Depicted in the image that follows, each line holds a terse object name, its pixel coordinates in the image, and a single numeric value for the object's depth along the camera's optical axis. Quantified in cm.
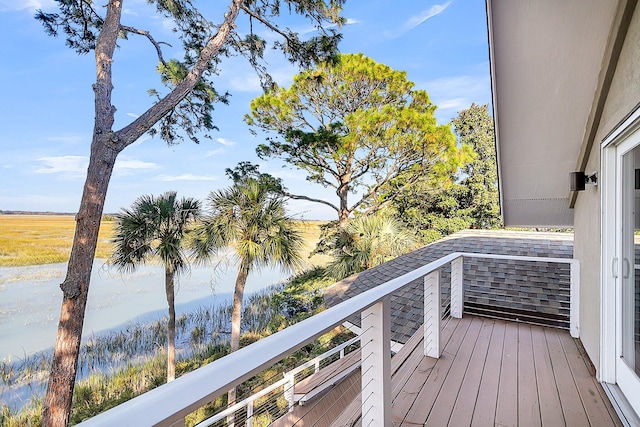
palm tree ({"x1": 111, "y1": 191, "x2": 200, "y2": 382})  892
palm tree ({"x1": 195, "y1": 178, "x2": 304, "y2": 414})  913
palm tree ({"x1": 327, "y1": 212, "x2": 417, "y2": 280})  1217
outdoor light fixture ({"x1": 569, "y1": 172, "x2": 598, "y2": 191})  310
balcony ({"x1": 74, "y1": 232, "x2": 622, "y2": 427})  73
